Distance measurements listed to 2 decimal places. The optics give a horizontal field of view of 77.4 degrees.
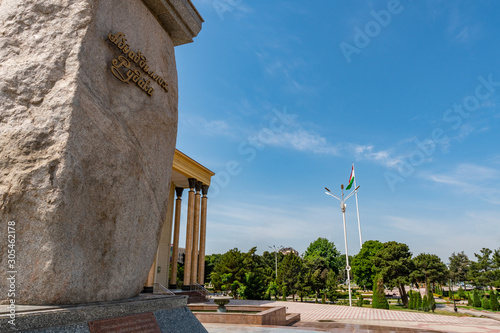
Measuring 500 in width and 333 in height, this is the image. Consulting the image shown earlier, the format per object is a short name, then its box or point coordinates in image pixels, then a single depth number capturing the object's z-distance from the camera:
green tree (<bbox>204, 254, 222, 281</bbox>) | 51.33
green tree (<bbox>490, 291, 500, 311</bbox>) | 31.59
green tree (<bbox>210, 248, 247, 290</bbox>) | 33.88
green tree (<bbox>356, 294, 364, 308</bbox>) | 29.23
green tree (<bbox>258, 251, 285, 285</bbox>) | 43.52
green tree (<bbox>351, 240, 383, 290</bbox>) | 45.88
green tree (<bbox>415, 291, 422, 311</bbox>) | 27.53
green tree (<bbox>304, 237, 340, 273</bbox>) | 55.16
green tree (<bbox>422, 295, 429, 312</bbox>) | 26.28
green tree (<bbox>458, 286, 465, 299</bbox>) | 47.97
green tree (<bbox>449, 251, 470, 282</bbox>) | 58.91
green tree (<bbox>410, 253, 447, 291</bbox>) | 40.44
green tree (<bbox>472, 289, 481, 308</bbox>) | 36.06
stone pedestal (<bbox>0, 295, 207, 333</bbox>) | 2.86
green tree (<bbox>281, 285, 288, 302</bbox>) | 31.20
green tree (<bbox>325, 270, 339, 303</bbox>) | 35.34
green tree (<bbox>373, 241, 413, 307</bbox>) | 34.83
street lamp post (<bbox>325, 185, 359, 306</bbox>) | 26.09
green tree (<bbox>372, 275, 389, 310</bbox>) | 24.58
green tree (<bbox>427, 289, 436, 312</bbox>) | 27.04
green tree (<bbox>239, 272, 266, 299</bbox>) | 28.66
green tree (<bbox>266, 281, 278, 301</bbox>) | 32.17
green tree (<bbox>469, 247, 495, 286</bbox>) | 43.55
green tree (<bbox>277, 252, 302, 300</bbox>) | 34.94
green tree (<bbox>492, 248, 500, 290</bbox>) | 38.82
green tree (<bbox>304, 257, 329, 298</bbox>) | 35.22
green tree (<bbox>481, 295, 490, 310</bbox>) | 34.18
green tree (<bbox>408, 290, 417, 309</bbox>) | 28.76
